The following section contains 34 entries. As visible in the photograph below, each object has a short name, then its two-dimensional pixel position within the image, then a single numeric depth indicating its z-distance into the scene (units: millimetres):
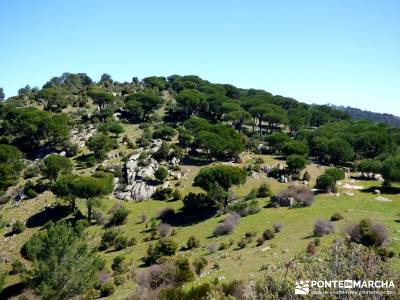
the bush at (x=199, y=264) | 31762
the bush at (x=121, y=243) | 47688
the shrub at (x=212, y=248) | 39538
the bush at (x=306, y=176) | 63662
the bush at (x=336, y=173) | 59394
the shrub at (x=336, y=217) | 41812
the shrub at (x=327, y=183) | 55062
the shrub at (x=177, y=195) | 61125
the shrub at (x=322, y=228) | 36906
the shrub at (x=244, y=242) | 38875
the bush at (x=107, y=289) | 32125
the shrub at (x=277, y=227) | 41406
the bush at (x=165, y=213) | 55812
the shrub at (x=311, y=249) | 29934
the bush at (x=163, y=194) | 62353
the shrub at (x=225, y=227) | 45156
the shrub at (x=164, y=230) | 49156
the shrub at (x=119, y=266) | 38278
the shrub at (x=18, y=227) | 57125
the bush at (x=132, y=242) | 47906
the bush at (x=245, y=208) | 50781
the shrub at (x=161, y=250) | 39641
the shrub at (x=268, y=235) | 39250
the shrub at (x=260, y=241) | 38438
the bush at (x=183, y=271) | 28859
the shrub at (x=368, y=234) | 30908
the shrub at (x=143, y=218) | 55594
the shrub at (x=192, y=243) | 42719
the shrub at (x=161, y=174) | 65312
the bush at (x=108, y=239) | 48969
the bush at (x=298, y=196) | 50541
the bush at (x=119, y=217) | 55656
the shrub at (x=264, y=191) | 57219
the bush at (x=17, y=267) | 43706
